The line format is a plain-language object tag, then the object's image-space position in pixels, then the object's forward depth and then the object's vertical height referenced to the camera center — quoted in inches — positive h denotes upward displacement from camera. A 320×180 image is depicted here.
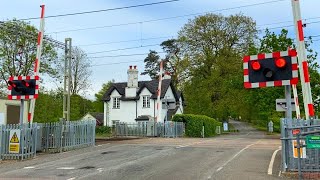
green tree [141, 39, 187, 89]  2479.1 +476.1
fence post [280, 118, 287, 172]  466.0 -24.2
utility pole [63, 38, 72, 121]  925.8 +109.1
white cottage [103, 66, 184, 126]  2050.9 +149.0
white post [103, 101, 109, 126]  2207.1 +89.1
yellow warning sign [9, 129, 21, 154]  658.2 -19.1
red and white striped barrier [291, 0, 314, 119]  461.7 +73.1
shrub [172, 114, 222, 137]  1596.9 +15.9
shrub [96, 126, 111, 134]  1926.7 -9.9
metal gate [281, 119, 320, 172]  448.1 -28.2
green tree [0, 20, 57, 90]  1729.7 +323.0
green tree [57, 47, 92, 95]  2288.4 +311.0
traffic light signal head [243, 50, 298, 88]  418.6 +58.1
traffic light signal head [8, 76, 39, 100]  667.4 +69.5
